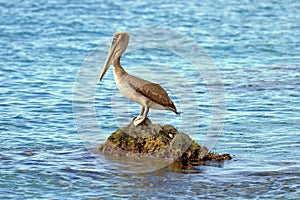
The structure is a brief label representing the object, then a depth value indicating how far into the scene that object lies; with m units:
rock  19.52
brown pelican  18.73
